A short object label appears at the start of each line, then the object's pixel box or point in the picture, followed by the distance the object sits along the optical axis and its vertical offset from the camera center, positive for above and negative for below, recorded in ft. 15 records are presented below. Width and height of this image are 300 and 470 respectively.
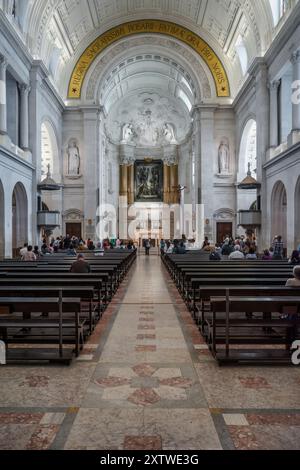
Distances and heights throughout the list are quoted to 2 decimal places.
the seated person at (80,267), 29.78 -2.00
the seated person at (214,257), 44.96 -1.99
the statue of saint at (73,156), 98.84 +18.89
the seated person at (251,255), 49.49 -1.98
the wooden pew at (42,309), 16.44 -2.78
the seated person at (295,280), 20.22 -2.01
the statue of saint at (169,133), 136.05 +33.23
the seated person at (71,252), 57.91 -1.90
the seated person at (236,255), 48.21 -1.95
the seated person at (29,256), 43.80 -1.81
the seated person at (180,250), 63.57 -1.79
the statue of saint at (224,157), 99.40 +18.73
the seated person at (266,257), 48.80 -2.18
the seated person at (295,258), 38.30 -1.81
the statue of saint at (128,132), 135.64 +33.47
